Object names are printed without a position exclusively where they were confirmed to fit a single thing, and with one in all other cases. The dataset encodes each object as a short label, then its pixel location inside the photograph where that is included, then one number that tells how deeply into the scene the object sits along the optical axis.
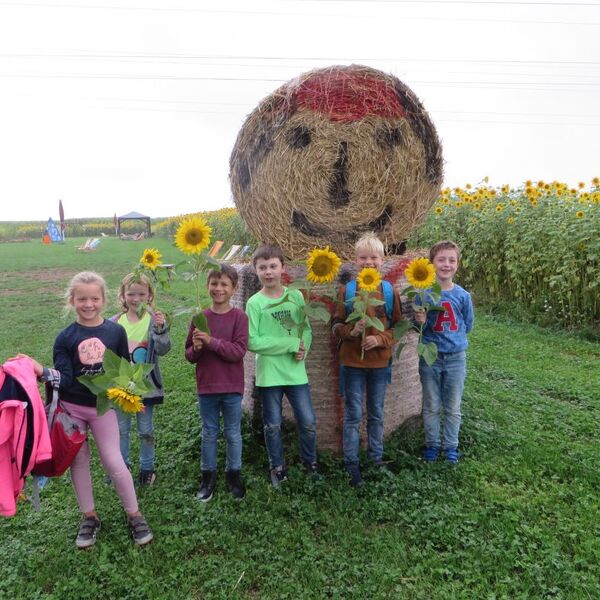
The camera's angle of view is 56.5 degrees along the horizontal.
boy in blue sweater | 3.81
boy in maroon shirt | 3.43
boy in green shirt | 3.54
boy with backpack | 3.55
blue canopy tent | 41.30
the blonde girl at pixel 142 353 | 3.60
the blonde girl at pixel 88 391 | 3.02
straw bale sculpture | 4.07
